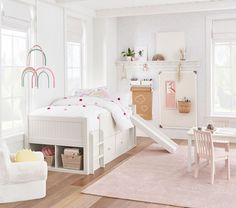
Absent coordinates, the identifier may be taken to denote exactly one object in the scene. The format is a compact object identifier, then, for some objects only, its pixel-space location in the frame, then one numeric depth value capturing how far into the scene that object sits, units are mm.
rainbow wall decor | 5152
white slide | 6222
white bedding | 5086
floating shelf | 7348
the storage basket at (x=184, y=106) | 7367
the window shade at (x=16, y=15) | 4828
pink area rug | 3891
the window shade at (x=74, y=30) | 6457
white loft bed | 4953
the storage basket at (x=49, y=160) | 5188
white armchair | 3795
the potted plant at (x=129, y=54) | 7754
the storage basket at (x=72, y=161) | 4996
